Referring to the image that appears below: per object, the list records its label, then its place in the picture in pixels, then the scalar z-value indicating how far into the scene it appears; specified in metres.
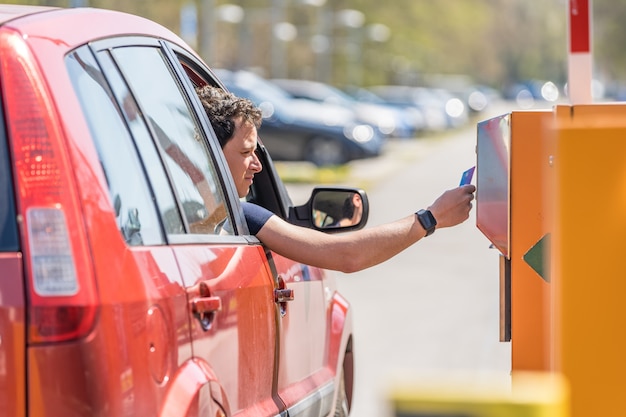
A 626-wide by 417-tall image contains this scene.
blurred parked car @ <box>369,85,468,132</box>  61.06
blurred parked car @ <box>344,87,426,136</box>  54.78
